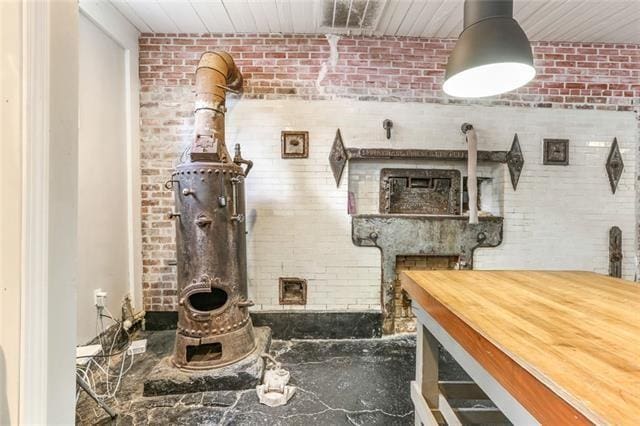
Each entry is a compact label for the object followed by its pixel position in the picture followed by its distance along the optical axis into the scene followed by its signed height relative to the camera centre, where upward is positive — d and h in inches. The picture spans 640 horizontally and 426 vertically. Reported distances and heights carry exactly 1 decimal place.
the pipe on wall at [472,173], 115.0 +14.5
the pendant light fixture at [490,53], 57.6 +30.5
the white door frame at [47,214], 32.8 -0.4
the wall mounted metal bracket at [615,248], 121.0 -14.5
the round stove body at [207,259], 84.2 -13.7
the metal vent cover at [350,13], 98.4 +67.3
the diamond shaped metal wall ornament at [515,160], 119.0 +20.0
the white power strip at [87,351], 75.1 -35.2
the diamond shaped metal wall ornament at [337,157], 116.6 +20.7
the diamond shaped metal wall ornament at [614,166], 120.1 +18.0
